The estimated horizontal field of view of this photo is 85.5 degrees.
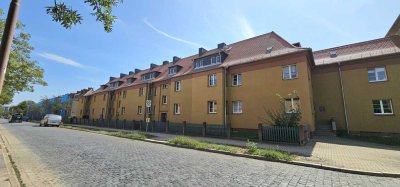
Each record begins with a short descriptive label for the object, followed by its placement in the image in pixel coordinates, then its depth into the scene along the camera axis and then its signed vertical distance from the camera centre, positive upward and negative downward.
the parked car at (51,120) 32.69 +0.35
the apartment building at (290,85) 18.02 +3.66
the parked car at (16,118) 47.28 +0.90
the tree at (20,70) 14.35 +3.65
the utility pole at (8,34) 2.32 +0.97
